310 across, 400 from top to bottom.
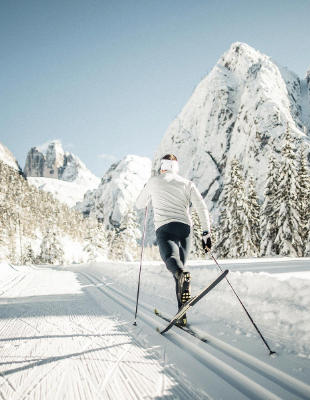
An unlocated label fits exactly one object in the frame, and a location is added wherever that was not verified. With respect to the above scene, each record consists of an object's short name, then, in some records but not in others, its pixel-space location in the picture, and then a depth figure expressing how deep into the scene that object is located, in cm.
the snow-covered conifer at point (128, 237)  3547
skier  292
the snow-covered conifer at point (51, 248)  5019
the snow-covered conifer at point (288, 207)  2267
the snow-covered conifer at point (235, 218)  2658
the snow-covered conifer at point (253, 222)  2639
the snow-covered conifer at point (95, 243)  4134
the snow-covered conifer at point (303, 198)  2312
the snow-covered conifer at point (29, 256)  5217
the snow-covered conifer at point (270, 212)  2457
